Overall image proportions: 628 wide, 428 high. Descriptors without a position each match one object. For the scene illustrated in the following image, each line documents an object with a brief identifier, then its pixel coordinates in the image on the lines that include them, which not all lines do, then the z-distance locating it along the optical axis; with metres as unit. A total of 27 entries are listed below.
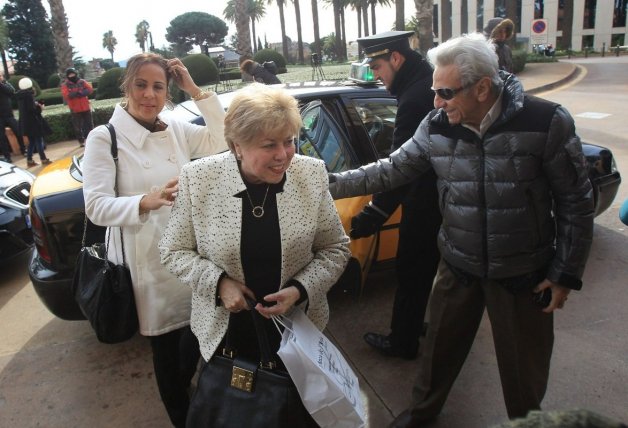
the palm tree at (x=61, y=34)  13.10
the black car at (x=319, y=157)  2.96
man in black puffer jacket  1.73
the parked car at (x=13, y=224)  4.34
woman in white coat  1.92
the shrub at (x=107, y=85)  19.05
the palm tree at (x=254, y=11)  76.93
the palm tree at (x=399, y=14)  26.64
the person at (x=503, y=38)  5.91
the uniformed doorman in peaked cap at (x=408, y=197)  2.49
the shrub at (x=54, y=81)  32.12
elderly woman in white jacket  1.59
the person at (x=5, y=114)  9.10
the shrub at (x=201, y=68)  20.03
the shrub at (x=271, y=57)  26.42
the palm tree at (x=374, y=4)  58.39
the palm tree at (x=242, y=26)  14.28
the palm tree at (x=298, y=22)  47.59
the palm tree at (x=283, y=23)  50.42
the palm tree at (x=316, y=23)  40.50
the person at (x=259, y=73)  6.09
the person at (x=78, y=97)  10.31
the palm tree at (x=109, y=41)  84.62
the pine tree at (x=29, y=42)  39.00
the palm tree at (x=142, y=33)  78.88
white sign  17.80
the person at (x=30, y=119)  9.18
